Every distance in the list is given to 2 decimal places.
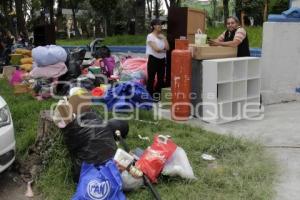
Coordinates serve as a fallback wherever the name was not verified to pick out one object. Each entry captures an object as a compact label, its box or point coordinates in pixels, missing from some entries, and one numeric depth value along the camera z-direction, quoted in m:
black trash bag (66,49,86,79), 9.41
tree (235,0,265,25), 27.77
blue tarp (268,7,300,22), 8.14
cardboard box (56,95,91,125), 4.66
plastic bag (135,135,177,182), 4.61
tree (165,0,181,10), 28.09
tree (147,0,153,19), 39.26
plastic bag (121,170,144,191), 4.48
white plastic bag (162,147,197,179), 4.70
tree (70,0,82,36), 41.10
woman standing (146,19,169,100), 8.30
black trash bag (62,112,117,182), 4.54
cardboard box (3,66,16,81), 12.77
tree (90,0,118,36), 32.47
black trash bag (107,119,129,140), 5.49
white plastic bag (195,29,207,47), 7.39
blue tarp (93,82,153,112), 7.50
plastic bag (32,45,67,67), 9.12
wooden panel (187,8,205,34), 8.79
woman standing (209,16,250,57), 7.52
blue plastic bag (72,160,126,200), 4.17
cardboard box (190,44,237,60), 7.10
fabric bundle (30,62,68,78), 9.13
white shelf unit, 7.01
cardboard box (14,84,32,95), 9.52
